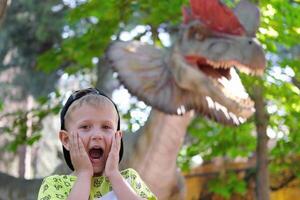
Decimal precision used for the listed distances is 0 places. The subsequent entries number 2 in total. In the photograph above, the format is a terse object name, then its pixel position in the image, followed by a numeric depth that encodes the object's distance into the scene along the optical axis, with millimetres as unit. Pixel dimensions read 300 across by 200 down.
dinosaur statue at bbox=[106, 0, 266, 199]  6994
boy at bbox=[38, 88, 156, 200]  2938
